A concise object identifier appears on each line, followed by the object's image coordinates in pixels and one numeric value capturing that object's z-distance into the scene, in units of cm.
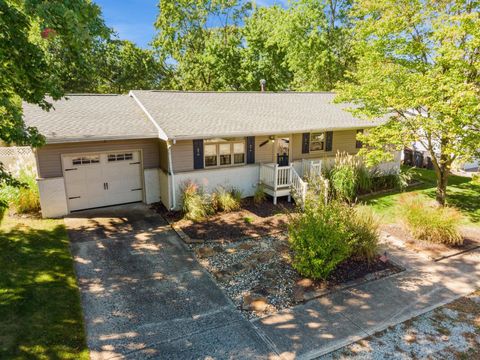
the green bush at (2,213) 995
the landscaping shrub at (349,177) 1216
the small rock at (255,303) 607
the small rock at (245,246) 855
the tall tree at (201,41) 2738
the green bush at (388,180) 1370
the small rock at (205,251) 819
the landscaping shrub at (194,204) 1036
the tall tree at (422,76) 841
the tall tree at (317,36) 2566
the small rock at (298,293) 638
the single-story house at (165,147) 1020
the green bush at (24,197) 1032
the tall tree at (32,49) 507
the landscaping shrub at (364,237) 758
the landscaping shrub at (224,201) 1112
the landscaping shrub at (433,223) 868
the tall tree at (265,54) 2734
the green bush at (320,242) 675
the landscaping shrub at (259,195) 1207
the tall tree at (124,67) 2800
